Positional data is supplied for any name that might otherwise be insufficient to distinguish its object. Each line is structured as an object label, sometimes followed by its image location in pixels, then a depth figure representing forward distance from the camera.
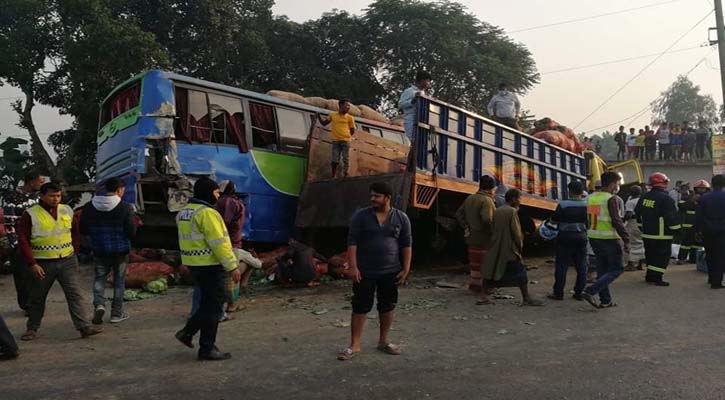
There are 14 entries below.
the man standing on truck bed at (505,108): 10.86
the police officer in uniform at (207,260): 4.45
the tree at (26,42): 15.52
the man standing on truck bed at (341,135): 8.95
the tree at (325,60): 22.86
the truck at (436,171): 7.93
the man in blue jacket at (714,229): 7.70
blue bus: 7.99
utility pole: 16.53
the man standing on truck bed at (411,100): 7.94
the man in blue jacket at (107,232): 5.68
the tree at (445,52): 24.22
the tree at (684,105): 57.91
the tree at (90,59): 14.62
